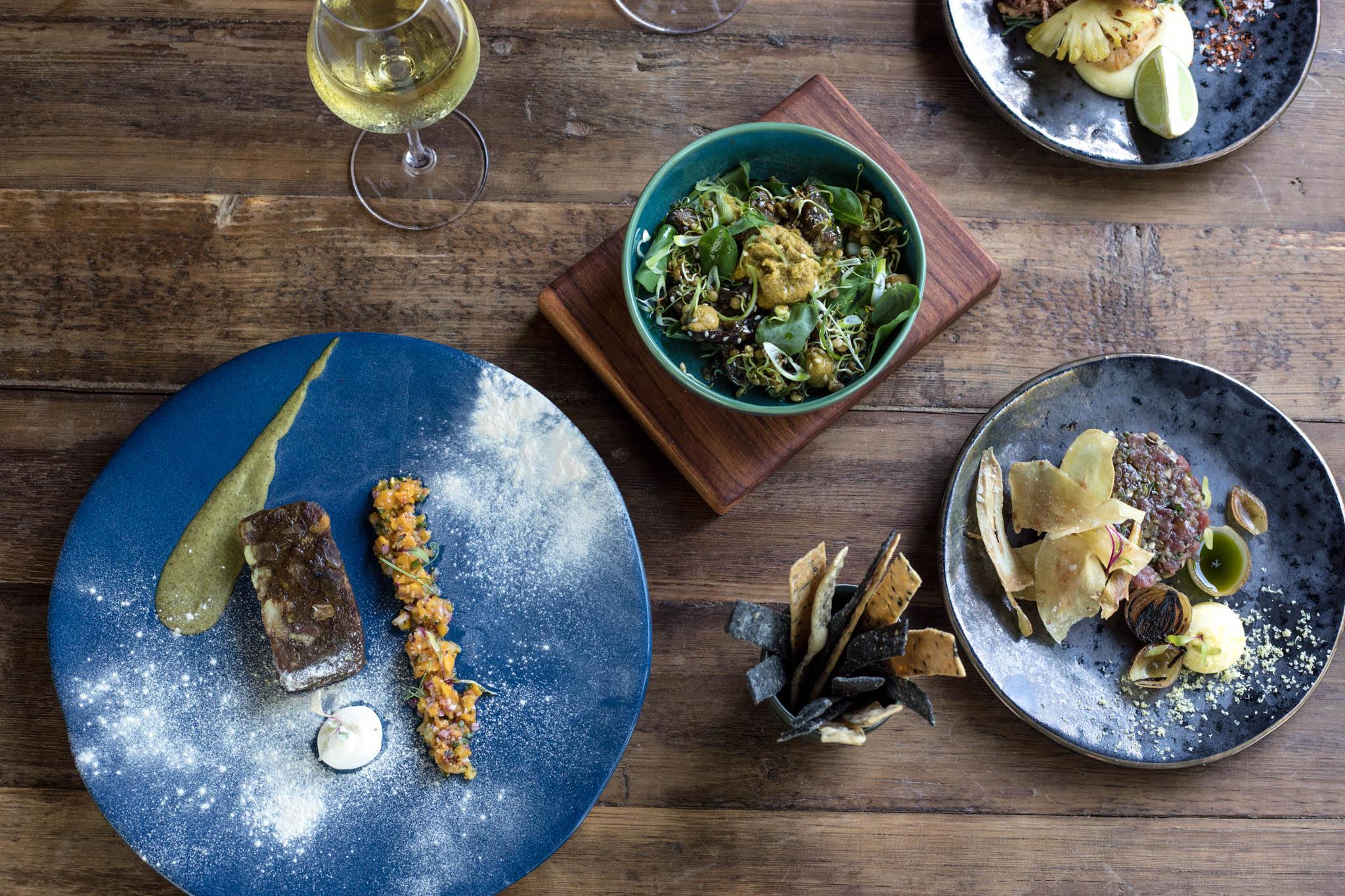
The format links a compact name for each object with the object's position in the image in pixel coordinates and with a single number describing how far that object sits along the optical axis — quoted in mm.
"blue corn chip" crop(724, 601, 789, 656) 1017
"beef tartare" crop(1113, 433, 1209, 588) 1104
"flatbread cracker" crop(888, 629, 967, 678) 995
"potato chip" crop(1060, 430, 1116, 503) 1088
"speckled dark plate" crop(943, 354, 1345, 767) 1102
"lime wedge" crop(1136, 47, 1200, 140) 1136
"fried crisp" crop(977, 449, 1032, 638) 1090
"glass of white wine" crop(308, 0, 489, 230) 1006
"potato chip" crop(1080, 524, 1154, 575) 1081
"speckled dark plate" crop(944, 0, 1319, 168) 1148
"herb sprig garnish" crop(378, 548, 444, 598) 1067
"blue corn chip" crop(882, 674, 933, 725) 1009
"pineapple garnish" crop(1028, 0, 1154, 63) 1135
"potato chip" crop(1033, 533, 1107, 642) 1083
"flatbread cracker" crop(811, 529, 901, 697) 1023
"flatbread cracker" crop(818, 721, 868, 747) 1031
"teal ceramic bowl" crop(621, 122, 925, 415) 1060
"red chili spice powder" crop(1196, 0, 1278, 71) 1160
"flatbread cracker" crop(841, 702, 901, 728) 1029
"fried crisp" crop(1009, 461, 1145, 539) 1077
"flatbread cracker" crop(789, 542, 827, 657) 1033
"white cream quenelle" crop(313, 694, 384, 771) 1061
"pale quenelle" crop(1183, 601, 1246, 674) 1102
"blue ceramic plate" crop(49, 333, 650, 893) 1062
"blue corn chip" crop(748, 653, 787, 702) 1029
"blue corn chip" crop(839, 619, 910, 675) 1006
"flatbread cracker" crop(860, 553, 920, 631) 1012
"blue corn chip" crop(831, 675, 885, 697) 1023
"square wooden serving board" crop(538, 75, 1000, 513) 1103
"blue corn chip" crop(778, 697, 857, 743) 1033
